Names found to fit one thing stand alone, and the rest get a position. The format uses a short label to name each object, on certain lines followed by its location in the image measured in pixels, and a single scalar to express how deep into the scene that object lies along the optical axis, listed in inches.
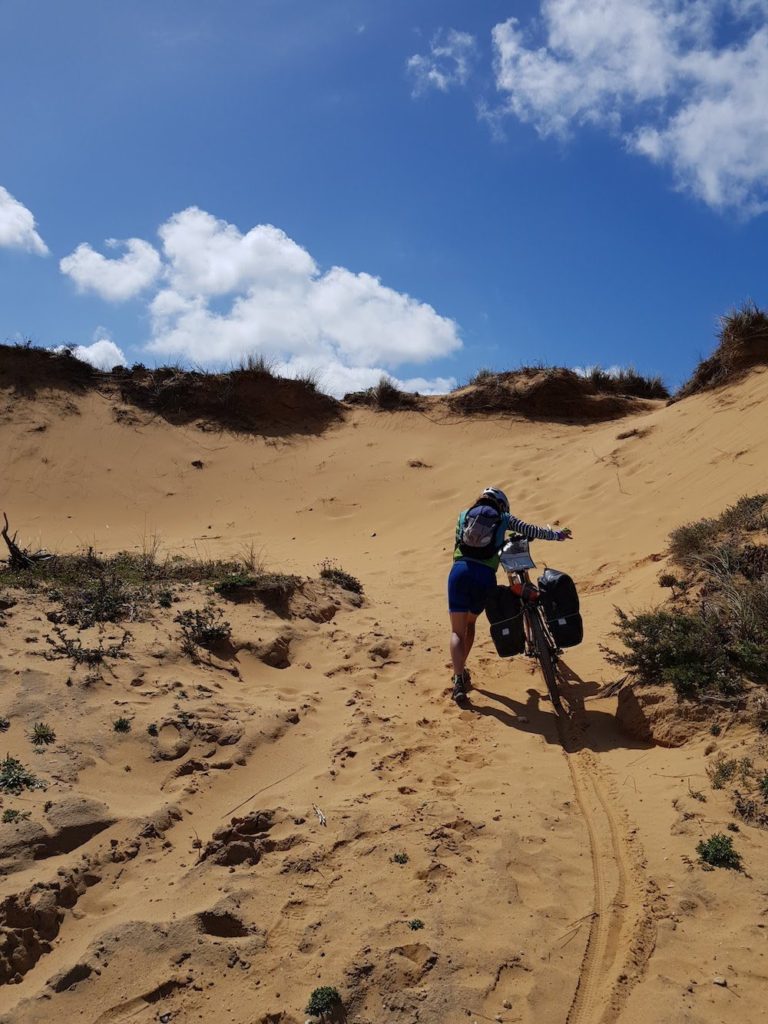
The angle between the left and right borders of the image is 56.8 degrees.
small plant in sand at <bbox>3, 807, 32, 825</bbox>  127.8
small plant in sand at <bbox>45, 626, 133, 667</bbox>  182.2
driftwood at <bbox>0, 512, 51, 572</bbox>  241.1
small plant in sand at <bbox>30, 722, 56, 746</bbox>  151.6
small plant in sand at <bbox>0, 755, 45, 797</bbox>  136.5
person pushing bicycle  203.2
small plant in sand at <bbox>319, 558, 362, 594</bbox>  295.4
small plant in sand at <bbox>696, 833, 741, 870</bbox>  121.5
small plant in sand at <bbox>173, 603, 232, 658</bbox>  206.2
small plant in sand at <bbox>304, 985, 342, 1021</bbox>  97.3
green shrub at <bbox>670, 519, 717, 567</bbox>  249.8
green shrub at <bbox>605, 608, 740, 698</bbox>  172.4
